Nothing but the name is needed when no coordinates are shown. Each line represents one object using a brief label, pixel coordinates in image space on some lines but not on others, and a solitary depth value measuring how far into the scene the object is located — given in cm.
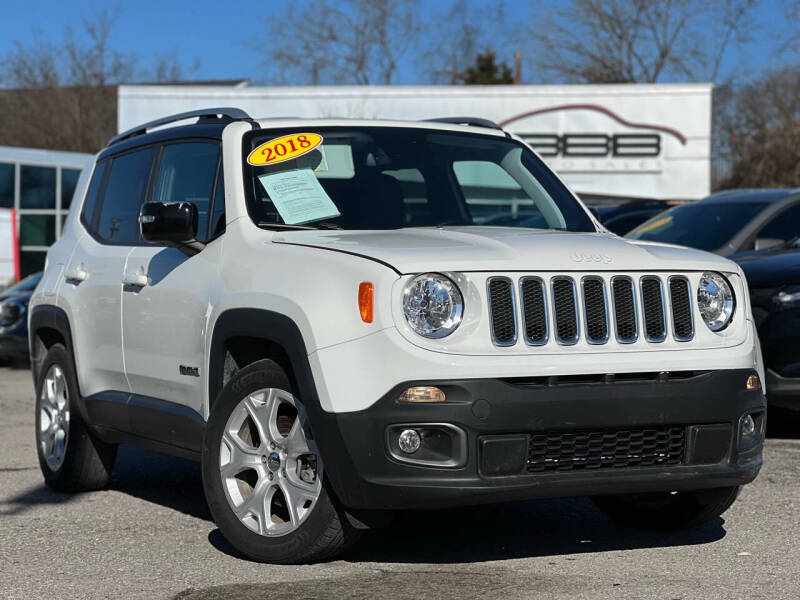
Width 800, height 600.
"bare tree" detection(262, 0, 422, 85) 5591
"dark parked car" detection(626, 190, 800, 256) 966
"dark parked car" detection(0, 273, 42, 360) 1593
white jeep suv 472
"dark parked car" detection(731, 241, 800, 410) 789
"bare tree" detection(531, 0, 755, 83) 5362
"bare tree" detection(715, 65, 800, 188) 4412
